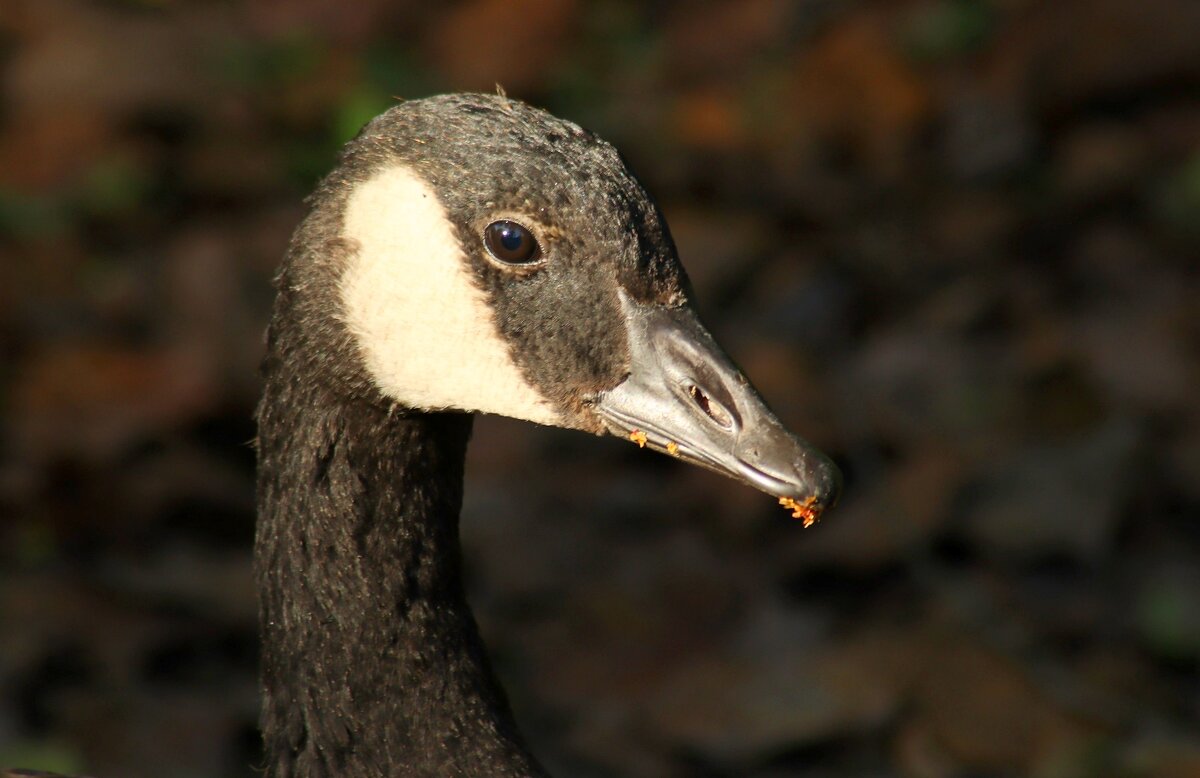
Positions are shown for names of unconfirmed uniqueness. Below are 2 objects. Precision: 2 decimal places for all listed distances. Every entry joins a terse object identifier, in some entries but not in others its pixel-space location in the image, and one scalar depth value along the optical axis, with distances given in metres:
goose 5.66
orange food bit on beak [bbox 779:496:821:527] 5.46
